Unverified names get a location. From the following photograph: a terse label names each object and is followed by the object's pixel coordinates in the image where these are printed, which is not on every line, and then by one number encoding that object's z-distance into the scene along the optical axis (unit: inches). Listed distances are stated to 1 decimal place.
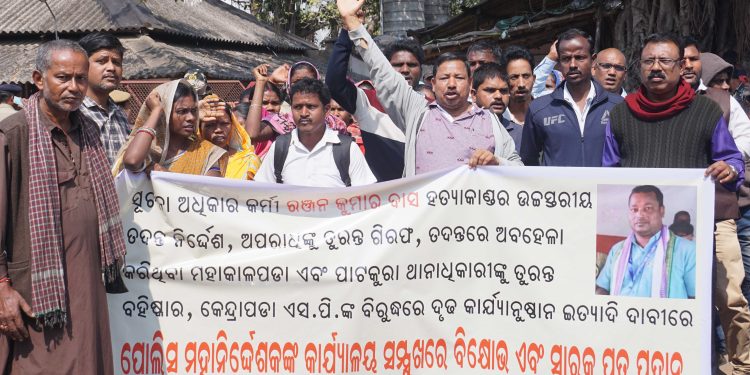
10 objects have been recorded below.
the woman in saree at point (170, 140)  172.2
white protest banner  172.6
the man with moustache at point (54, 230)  141.5
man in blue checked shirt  190.4
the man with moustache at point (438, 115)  188.9
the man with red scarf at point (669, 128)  177.0
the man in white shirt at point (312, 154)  193.6
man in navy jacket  203.8
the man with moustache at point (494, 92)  229.5
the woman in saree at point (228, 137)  203.8
